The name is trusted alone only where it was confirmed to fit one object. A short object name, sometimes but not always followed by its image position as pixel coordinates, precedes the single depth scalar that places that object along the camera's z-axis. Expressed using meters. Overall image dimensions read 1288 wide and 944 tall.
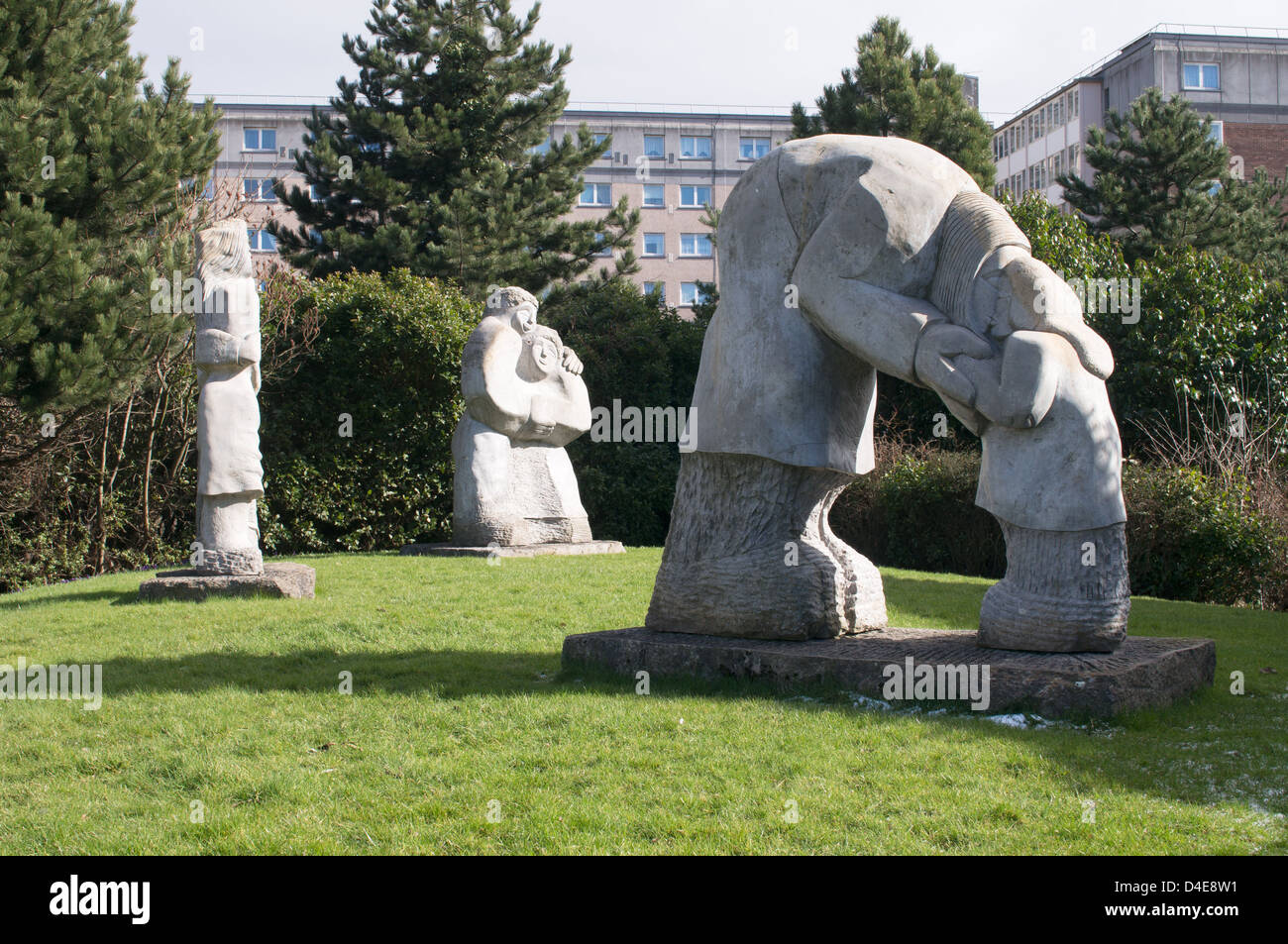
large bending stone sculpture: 5.42
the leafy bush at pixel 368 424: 15.55
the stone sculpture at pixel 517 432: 12.95
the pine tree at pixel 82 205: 10.84
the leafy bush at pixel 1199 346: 15.38
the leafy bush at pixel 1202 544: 11.80
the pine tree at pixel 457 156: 22.42
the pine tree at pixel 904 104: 23.47
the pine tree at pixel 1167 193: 23.23
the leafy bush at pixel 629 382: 17.50
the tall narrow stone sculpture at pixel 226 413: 9.58
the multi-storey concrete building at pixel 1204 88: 37.75
